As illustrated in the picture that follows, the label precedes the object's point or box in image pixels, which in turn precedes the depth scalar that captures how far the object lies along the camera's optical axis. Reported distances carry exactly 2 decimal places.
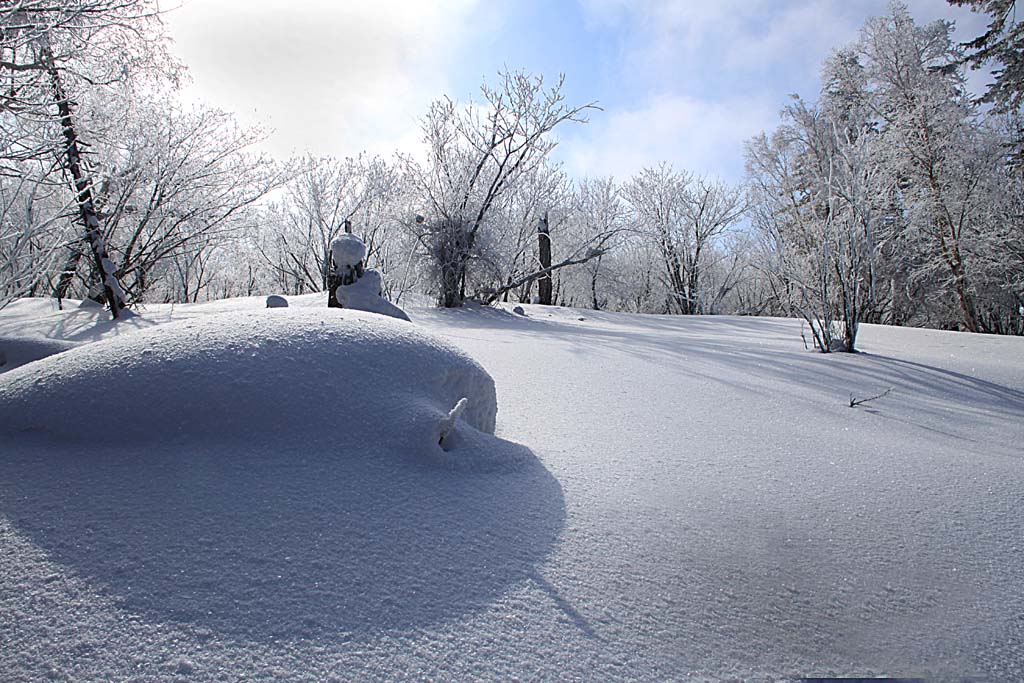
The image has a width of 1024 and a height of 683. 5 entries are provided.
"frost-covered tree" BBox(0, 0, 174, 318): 4.16
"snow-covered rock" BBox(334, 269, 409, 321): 4.59
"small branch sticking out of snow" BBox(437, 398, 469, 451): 1.60
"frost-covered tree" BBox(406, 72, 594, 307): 8.95
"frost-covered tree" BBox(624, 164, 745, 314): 19.73
